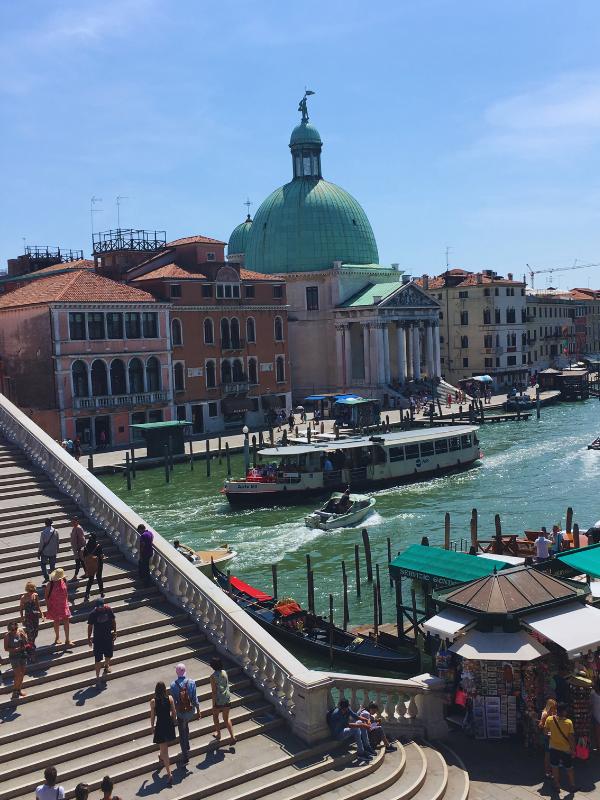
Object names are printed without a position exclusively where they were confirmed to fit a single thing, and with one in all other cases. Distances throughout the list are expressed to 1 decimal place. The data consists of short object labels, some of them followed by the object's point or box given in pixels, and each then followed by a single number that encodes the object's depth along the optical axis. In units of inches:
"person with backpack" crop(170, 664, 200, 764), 446.6
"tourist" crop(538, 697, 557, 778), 477.1
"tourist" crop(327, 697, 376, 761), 472.4
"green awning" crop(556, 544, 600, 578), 686.5
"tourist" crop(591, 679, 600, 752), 515.2
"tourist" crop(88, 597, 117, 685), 490.3
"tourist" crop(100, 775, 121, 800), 390.0
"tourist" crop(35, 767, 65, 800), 382.0
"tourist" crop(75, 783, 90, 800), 378.4
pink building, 1964.8
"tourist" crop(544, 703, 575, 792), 468.8
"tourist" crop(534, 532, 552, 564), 872.9
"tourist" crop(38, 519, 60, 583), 582.9
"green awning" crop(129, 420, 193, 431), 1943.9
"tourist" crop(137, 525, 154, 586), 591.5
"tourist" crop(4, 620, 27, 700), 476.1
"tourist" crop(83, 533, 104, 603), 572.4
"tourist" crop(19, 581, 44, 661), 517.0
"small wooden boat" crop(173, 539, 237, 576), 1057.0
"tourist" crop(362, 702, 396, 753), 484.4
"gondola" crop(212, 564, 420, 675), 754.2
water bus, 1569.9
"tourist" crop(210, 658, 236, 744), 465.7
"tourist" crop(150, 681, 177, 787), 432.8
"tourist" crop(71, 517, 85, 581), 601.6
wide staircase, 432.8
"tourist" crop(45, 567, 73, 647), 527.5
